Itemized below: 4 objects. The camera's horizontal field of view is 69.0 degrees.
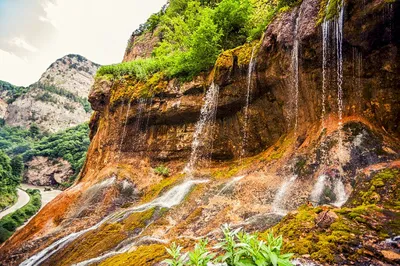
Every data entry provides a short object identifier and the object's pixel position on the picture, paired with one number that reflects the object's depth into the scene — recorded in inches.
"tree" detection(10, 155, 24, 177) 2107.5
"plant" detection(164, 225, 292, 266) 81.3
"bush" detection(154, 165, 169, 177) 632.3
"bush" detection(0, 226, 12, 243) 938.2
